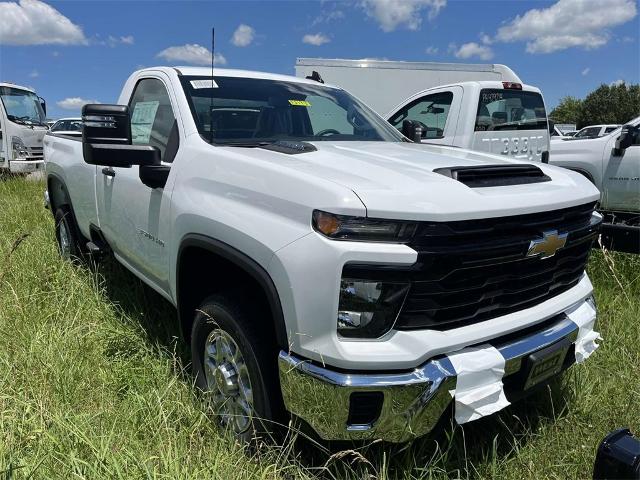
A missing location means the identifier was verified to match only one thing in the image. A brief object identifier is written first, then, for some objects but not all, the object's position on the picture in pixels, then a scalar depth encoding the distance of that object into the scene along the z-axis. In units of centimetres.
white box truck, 625
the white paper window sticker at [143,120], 335
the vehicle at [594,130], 2089
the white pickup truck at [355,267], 183
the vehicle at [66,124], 1484
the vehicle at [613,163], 658
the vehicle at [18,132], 1329
